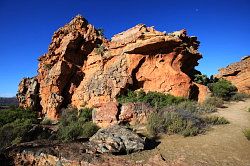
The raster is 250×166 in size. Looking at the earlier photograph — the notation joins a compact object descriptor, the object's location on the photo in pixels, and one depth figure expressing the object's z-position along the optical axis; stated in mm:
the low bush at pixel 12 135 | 8242
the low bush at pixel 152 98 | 12392
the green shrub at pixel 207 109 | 11066
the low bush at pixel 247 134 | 6801
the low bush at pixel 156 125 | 7867
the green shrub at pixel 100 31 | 17444
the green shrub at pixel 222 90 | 14556
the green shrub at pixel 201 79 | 16080
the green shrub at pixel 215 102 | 12478
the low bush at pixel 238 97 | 14720
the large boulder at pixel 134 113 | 10684
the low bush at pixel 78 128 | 8188
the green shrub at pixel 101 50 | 15833
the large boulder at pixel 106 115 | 10609
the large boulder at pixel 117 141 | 5591
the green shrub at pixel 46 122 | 14272
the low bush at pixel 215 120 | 8941
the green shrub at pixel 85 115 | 12675
